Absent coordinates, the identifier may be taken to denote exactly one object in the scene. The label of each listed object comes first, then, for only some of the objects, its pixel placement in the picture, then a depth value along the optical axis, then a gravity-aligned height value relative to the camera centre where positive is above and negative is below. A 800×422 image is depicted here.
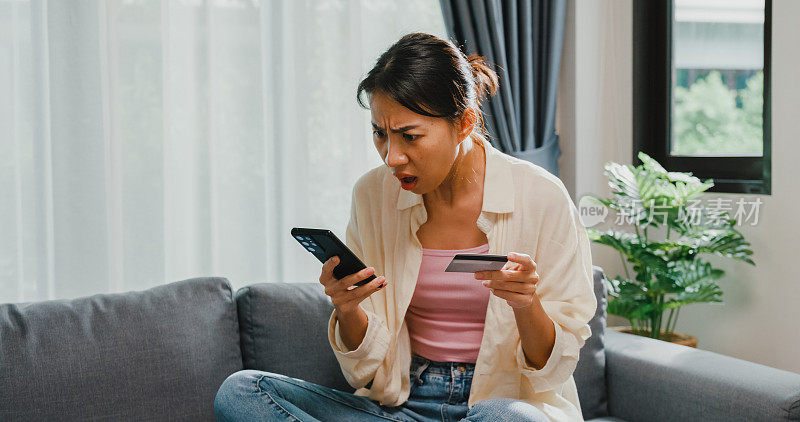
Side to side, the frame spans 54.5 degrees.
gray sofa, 1.79 -0.45
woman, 1.53 -0.21
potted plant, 2.42 -0.20
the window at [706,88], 2.61 +0.33
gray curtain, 2.67 +0.43
